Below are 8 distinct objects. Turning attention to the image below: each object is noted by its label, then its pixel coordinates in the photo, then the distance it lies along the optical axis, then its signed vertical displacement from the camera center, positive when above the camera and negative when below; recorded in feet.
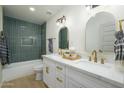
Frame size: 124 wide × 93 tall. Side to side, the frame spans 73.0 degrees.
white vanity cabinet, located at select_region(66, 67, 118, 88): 2.80 -1.36
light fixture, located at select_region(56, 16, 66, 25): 7.77 +2.44
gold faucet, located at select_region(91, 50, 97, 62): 4.82 -0.63
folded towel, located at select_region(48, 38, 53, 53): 9.87 +0.08
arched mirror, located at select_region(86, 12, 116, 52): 4.44 +0.78
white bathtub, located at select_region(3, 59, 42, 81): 8.46 -2.67
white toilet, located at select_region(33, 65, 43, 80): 8.62 -2.80
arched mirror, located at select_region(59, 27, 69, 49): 7.69 +0.68
